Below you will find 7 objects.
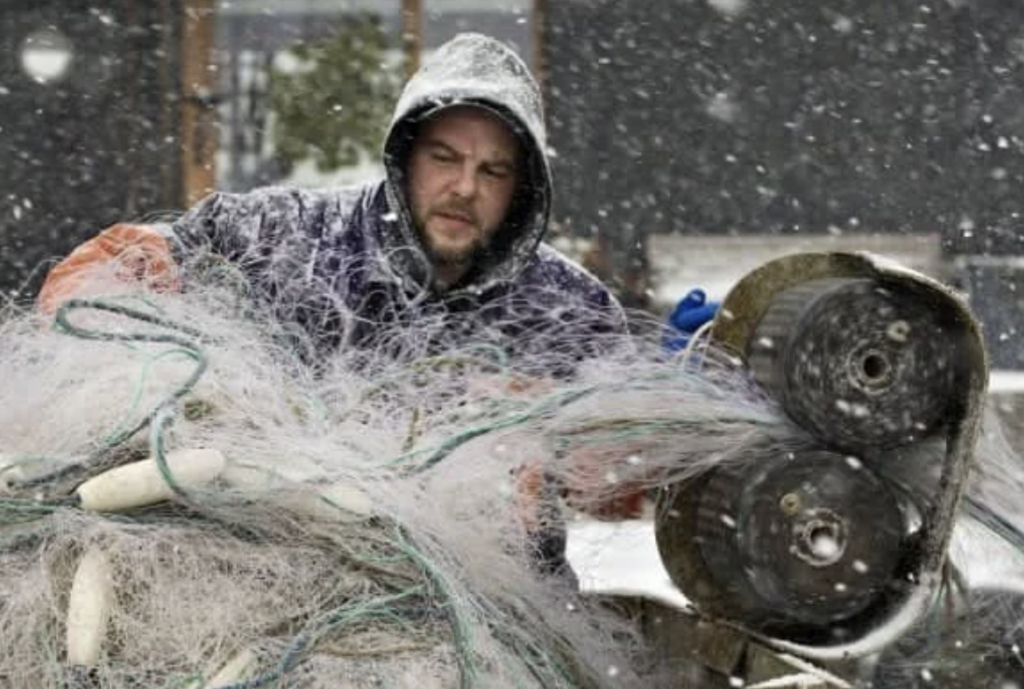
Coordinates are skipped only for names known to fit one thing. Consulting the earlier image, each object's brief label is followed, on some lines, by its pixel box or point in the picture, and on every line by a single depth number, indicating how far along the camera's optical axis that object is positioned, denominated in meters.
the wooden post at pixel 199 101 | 15.55
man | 6.25
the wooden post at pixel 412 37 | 15.10
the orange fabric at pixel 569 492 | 4.64
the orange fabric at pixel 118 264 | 5.22
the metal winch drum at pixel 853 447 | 4.34
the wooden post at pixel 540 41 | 15.34
